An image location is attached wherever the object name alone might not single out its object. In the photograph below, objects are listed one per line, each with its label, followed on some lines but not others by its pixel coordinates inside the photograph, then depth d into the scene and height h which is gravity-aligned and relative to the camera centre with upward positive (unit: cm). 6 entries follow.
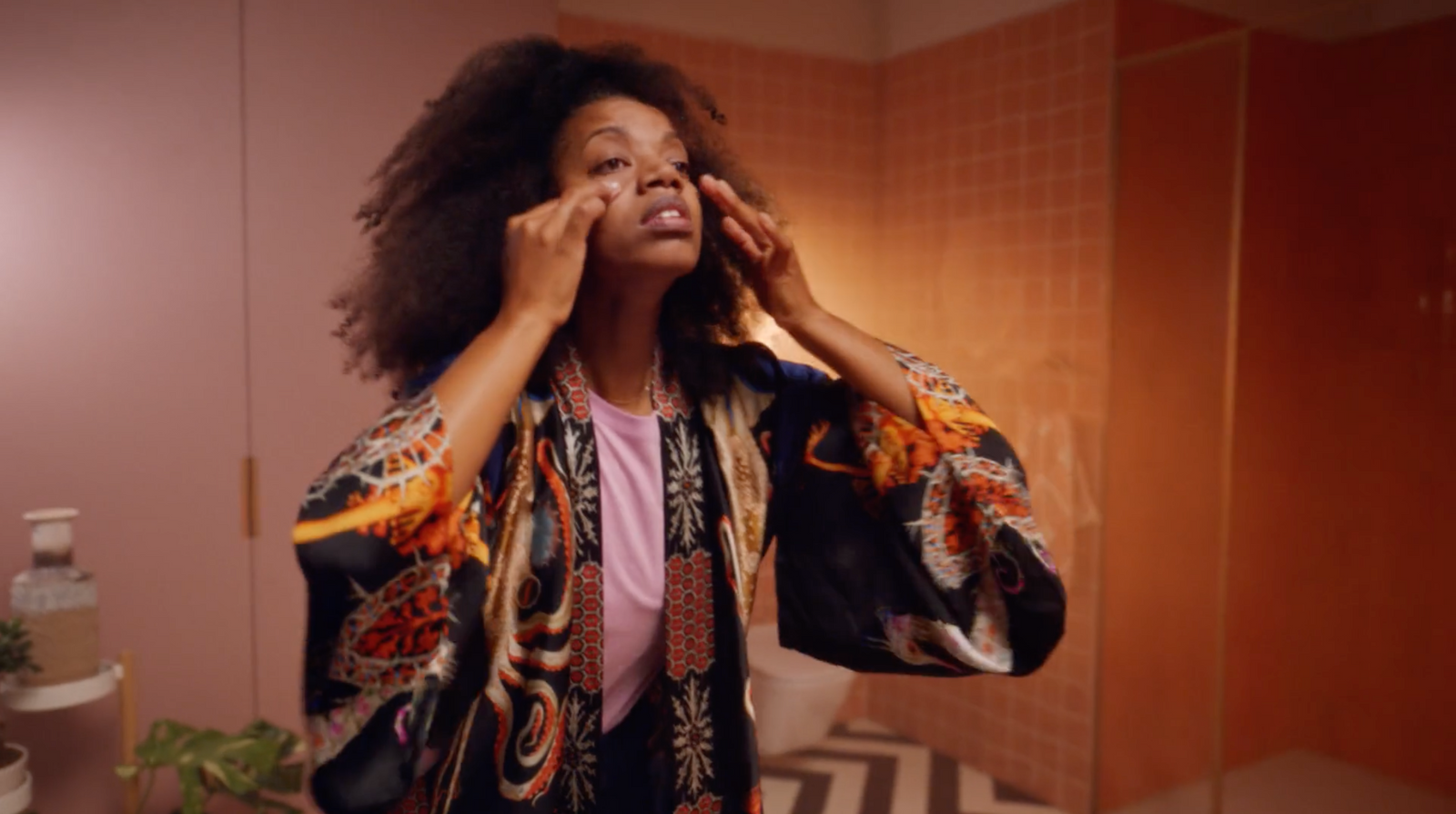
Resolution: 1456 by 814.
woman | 72 -11
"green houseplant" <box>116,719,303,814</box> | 176 -72
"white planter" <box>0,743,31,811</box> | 164 -71
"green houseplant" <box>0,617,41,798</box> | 165 -53
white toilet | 247 -83
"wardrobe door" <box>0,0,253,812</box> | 184 +2
